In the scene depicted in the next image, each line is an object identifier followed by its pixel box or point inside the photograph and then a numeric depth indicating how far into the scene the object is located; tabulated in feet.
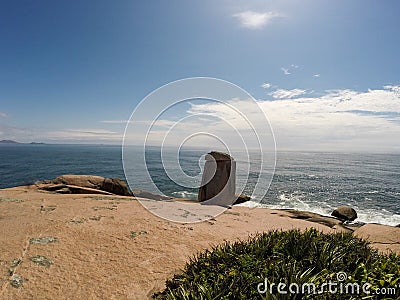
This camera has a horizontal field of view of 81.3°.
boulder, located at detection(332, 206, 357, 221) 62.69
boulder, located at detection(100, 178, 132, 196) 50.88
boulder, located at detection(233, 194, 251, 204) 71.89
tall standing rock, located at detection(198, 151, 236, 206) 47.60
